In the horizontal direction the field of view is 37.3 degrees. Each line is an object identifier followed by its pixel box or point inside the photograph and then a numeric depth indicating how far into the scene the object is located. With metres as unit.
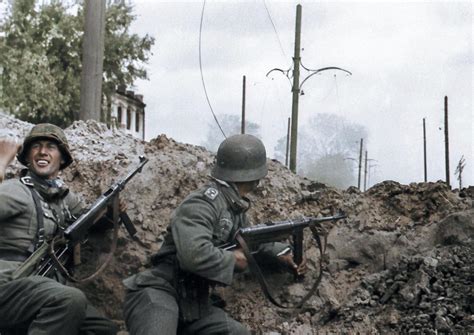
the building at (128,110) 26.70
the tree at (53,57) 22.88
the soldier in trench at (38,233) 4.87
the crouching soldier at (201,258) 4.62
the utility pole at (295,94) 12.23
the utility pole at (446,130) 18.77
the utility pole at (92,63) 9.18
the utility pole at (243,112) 13.78
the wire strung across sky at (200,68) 6.52
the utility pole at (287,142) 14.69
